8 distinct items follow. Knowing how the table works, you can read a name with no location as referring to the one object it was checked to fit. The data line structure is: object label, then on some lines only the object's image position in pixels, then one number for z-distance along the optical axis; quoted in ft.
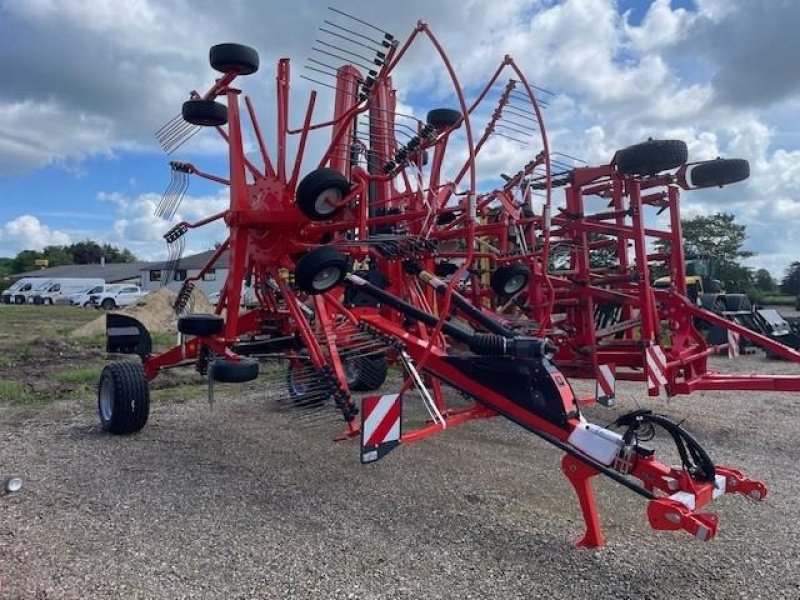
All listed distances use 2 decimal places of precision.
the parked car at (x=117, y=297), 128.88
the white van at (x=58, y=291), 152.05
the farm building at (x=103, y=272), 214.28
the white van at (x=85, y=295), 137.39
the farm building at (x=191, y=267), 155.76
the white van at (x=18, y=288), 155.02
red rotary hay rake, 13.37
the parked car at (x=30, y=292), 153.99
